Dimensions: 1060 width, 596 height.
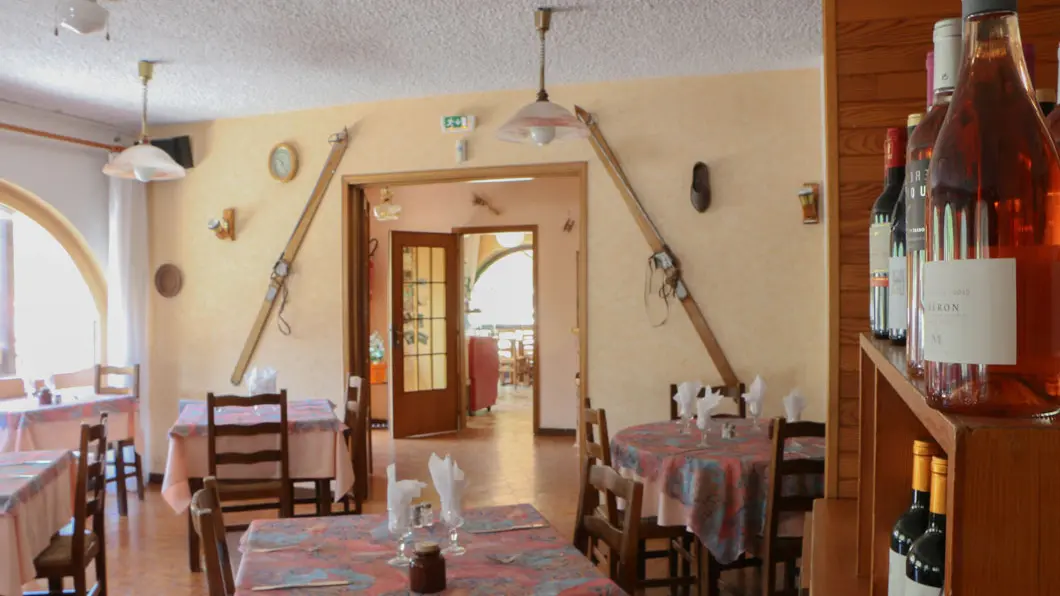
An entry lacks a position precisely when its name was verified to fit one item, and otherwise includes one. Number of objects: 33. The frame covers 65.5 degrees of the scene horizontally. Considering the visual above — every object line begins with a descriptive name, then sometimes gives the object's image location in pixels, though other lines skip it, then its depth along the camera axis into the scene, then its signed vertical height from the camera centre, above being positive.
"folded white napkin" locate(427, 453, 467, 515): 2.31 -0.53
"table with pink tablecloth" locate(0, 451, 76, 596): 2.77 -0.77
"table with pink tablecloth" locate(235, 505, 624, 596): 1.99 -0.70
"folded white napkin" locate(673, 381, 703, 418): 4.14 -0.53
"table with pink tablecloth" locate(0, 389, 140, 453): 4.75 -0.73
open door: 8.17 -0.37
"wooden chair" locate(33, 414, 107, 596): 3.14 -0.98
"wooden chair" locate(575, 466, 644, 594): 2.29 -0.70
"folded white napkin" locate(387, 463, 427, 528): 2.29 -0.57
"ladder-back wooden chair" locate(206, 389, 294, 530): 4.07 -0.81
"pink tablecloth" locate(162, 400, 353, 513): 4.30 -0.82
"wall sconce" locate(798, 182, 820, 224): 4.95 +0.55
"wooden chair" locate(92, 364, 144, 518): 5.46 -1.00
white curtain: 6.29 +0.19
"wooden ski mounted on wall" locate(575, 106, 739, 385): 5.18 +0.29
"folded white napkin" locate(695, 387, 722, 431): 3.84 -0.55
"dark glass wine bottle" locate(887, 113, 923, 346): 1.04 +0.02
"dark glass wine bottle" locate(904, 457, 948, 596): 0.76 -0.25
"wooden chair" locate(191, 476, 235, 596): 1.94 -0.60
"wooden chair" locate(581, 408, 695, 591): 3.58 -1.10
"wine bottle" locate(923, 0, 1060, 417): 0.58 +0.03
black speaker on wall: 6.27 +1.14
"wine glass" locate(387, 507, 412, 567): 2.29 -0.64
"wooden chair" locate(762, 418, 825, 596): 3.28 -0.85
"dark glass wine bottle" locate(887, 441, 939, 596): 0.86 -0.26
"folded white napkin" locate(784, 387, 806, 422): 4.07 -0.56
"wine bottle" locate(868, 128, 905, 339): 1.18 +0.09
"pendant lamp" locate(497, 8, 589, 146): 3.83 +0.81
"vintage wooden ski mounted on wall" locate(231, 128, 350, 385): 5.89 +0.33
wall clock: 5.99 +0.98
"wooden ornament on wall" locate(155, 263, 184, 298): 6.36 +0.14
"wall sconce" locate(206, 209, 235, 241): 6.12 +0.54
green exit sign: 5.57 +1.16
